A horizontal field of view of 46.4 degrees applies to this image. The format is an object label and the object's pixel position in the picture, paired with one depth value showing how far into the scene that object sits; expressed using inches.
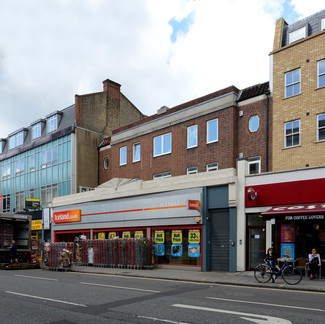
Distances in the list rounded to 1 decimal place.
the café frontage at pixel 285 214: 626.5
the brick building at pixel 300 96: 709.3
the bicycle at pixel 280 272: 531.8
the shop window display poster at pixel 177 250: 816.3
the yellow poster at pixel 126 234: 950.3
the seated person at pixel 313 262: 570.9
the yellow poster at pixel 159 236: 859.4
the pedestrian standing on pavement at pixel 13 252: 826.8
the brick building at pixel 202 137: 807.1
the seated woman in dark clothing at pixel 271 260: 566.9
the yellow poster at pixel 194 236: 783.7
